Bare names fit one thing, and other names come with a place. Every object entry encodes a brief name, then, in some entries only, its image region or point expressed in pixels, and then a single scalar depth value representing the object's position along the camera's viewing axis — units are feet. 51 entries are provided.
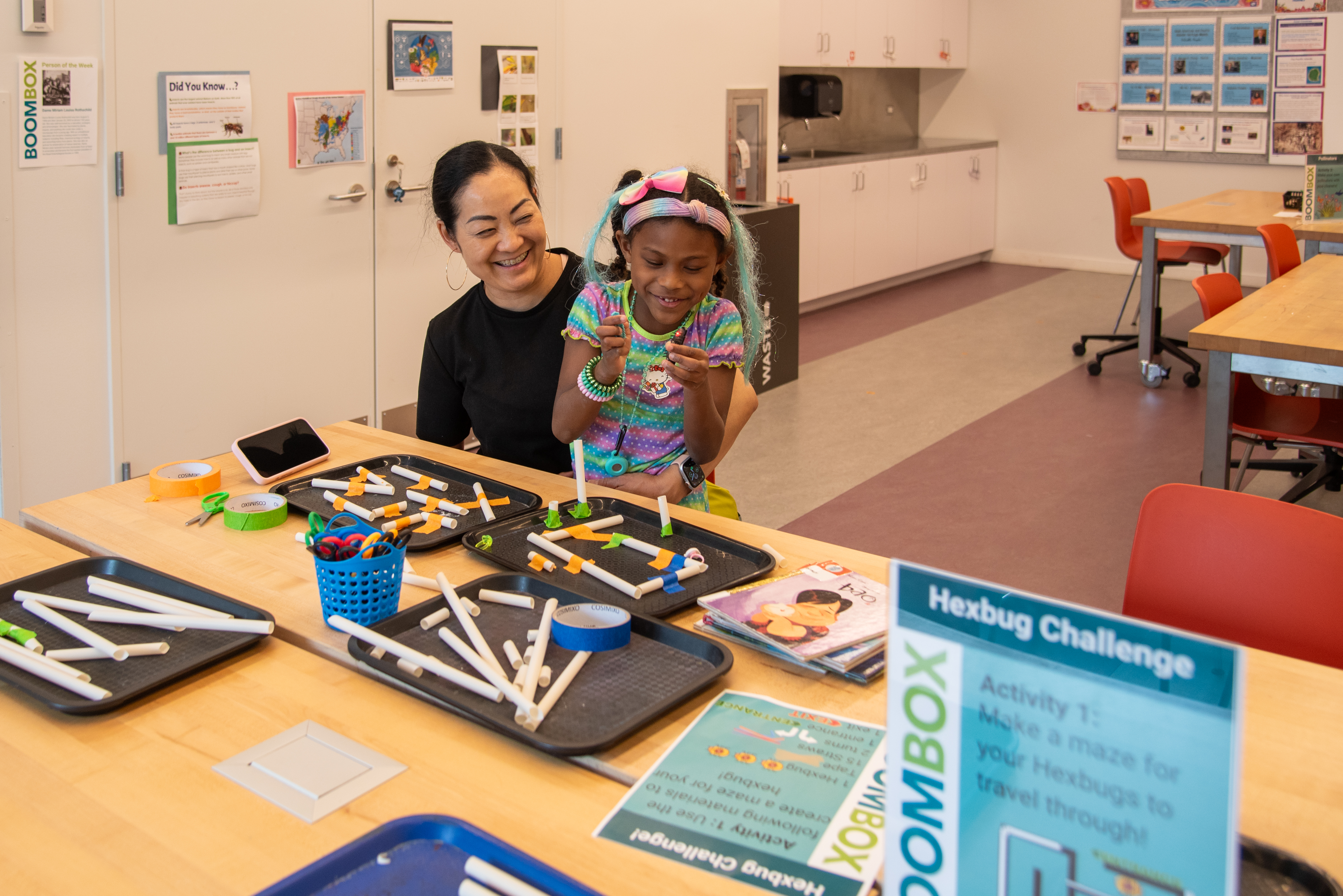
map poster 12.59
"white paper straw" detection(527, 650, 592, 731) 3.85
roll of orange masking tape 6.11
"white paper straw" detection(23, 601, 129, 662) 4.23
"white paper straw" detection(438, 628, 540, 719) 3.77
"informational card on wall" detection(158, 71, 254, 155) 11.35
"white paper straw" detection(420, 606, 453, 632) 4.50
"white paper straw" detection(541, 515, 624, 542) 5.38
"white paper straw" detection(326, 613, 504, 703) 3.95
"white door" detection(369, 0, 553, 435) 13.56
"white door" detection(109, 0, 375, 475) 11.28
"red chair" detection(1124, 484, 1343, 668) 5.03
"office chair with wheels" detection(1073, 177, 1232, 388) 18.61
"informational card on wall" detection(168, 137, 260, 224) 11.59
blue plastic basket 4.43
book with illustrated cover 4.32
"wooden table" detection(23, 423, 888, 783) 4.04
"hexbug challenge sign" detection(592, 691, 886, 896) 3.16
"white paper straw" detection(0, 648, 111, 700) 3.95
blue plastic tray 3.06
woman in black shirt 6.95
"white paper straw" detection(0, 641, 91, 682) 4.04
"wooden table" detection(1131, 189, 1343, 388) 16.37
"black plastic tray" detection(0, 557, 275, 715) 4.00
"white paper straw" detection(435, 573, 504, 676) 4.14
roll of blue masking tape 4.26
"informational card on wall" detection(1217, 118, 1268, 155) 24.97
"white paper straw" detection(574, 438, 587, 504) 5.64
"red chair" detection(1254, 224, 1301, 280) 13.78
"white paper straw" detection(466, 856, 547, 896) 3.01
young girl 6.08
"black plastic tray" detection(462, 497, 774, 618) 4.85
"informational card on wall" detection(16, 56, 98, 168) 10.28
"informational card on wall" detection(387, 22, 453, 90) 13.37
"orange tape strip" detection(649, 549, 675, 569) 5.14
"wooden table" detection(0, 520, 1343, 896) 3.14
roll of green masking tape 5.65
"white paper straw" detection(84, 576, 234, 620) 4.58
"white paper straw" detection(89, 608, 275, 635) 4.42
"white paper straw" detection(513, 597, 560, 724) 3.89
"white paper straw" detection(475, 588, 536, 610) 4.72
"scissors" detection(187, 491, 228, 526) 5.76
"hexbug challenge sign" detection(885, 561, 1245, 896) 2.10
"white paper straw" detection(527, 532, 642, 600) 4.83
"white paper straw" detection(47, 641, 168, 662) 4.21
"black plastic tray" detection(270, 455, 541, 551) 5.54
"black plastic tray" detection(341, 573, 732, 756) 3.77
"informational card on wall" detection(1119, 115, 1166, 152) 26.18
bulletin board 24.39
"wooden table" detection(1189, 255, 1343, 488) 9.04
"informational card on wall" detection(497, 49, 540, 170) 14.79
